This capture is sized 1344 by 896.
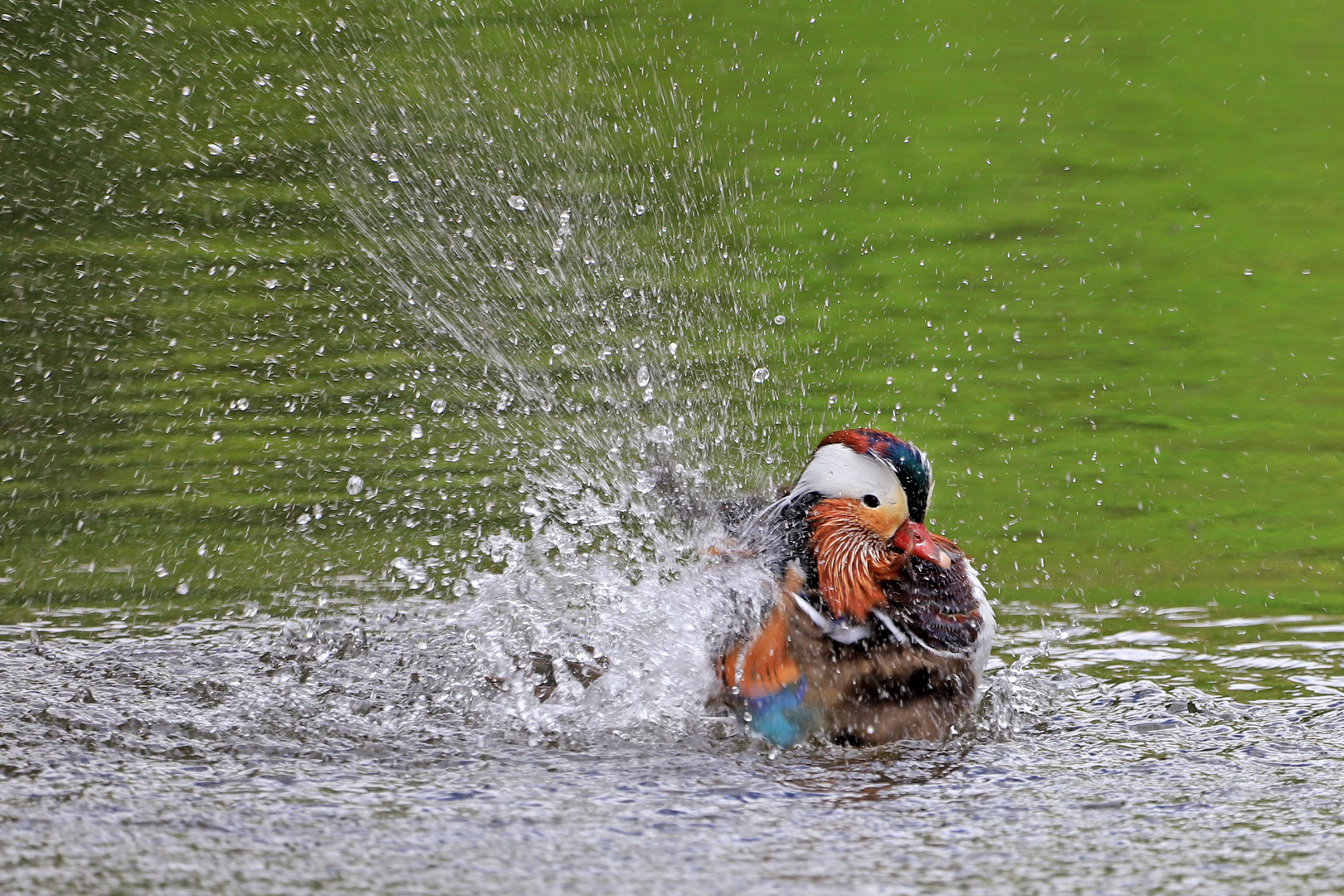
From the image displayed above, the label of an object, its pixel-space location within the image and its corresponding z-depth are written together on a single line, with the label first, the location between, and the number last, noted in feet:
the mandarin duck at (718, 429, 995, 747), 30.76
